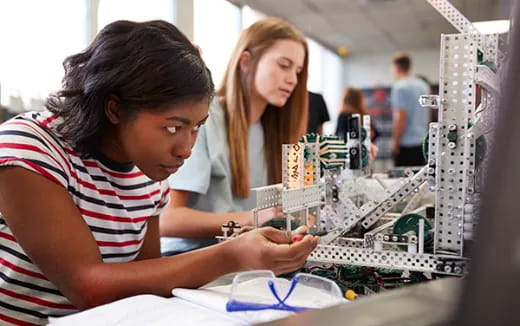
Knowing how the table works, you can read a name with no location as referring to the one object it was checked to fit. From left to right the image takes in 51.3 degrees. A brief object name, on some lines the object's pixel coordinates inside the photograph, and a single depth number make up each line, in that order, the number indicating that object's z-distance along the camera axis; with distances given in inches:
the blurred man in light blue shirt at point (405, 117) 137.9
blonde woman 49.4
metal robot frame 37.6
